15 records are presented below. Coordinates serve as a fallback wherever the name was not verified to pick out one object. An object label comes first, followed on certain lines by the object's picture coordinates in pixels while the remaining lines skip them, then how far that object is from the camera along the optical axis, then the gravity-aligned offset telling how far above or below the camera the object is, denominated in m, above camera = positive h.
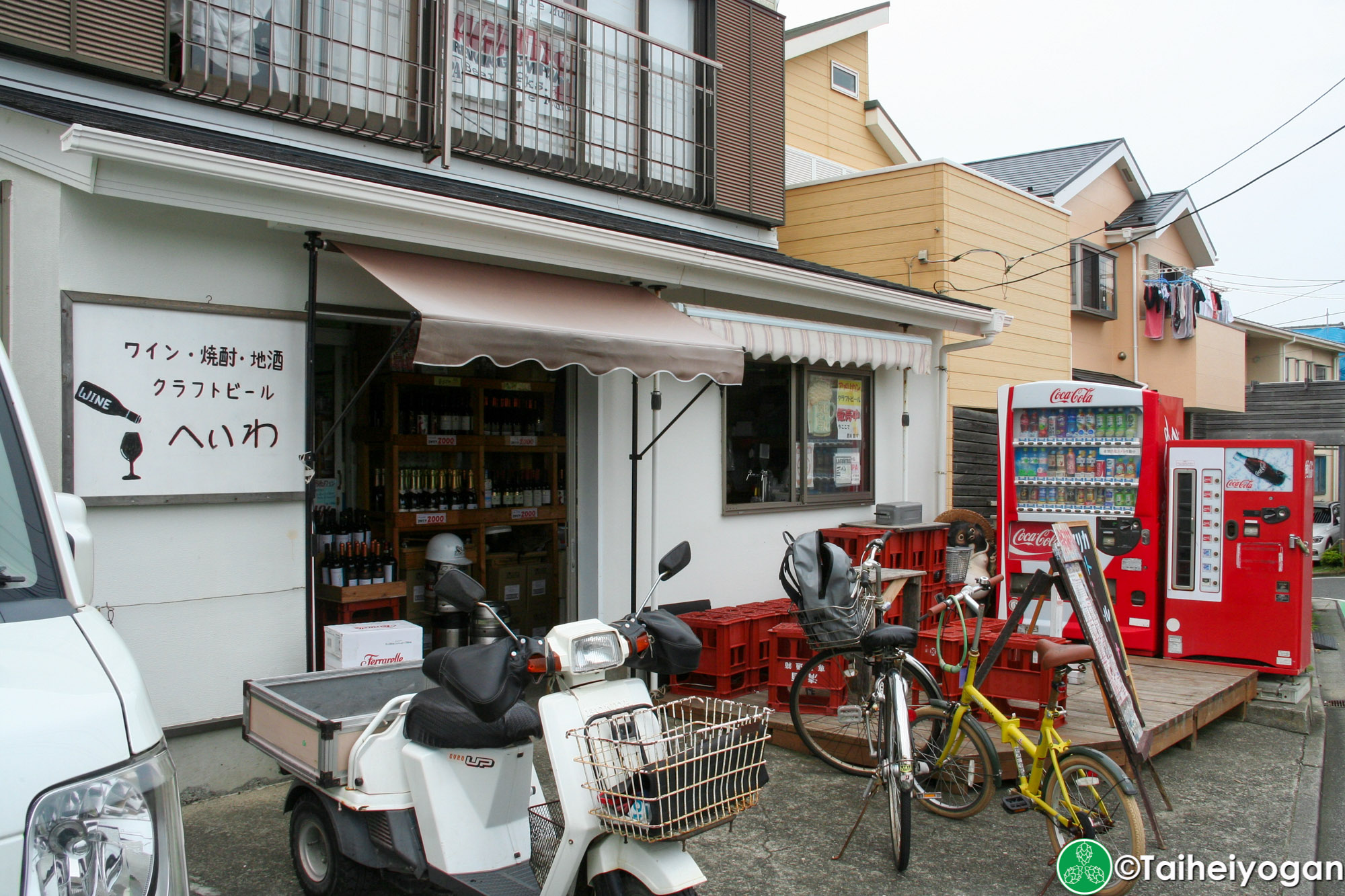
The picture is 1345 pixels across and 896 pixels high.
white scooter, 3.14 -1.16
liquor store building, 4.85 +0.47
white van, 1.80 -0.63
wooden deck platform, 5.88 -1.72
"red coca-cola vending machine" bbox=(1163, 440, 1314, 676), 7.54 -0.81
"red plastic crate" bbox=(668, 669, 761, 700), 6.81 -1.69
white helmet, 7.46 -0.79
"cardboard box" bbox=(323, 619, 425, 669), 5.52 -1.14
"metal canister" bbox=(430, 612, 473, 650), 7.18 -1.35
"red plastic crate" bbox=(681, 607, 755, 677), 6.76 -1.34
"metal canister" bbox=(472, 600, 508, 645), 6.98 -1.31
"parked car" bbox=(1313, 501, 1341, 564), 23.33 -1.84
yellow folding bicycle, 4.25 -1.54
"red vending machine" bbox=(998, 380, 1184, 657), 8.21 -0.27
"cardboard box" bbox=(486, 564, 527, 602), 8.21 -1.15
